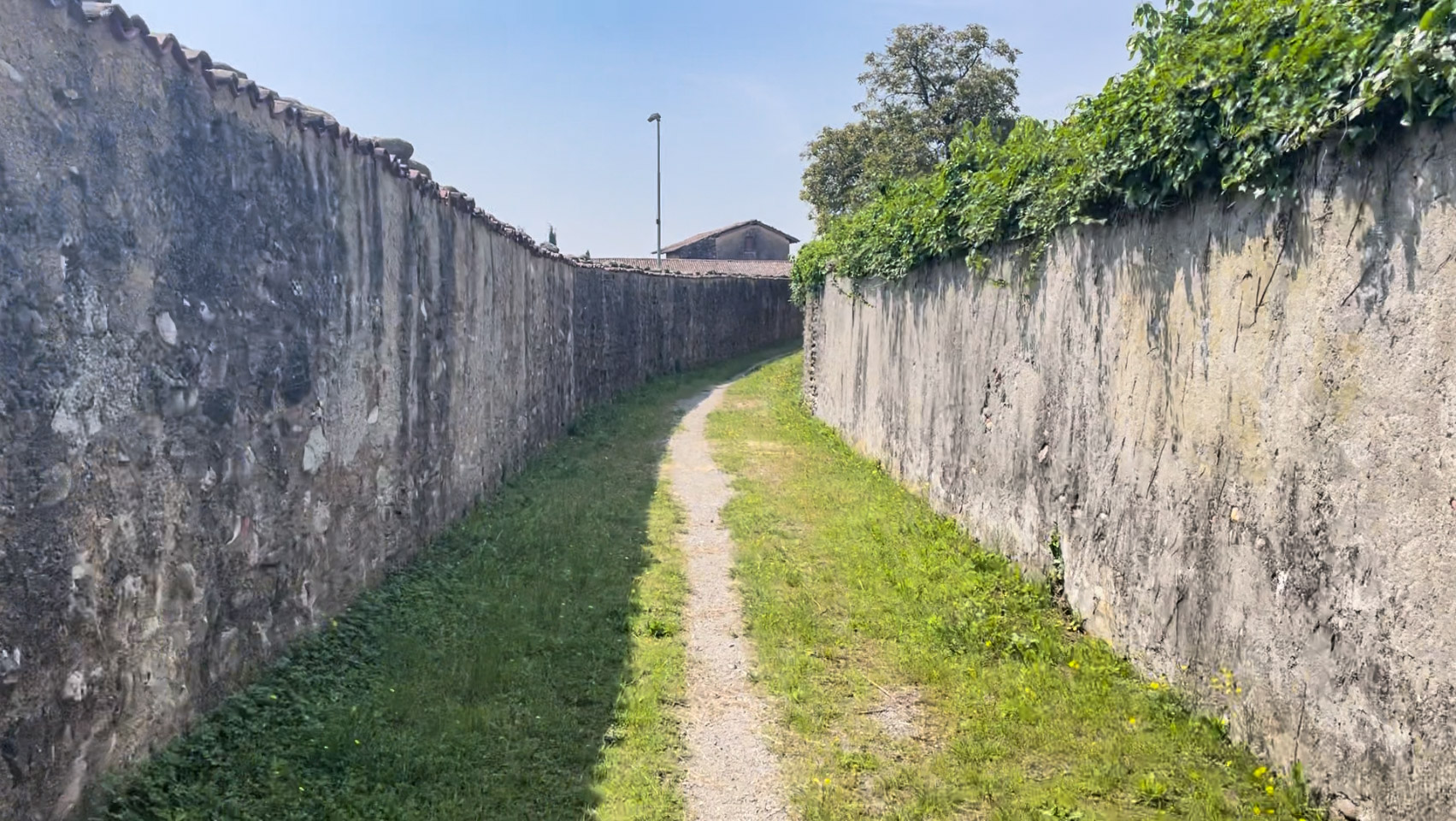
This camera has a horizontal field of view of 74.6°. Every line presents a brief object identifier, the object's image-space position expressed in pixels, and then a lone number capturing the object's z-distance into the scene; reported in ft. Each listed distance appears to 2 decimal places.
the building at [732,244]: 183.93
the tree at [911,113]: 113.91
